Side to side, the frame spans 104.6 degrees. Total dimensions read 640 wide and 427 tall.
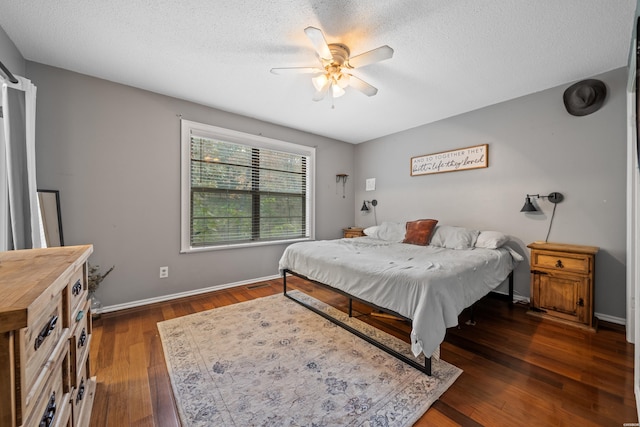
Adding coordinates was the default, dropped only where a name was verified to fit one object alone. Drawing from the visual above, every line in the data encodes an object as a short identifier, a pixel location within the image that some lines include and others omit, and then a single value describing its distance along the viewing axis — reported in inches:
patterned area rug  53.6
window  125.6
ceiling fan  68.8
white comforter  63.7
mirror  87.2
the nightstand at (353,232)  173.6
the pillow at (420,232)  126.5
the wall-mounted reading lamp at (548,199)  105.2
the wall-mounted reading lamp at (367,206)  181.3
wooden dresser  21.7
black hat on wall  95.2
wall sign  127.7
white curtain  65.2
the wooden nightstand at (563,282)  89.0
